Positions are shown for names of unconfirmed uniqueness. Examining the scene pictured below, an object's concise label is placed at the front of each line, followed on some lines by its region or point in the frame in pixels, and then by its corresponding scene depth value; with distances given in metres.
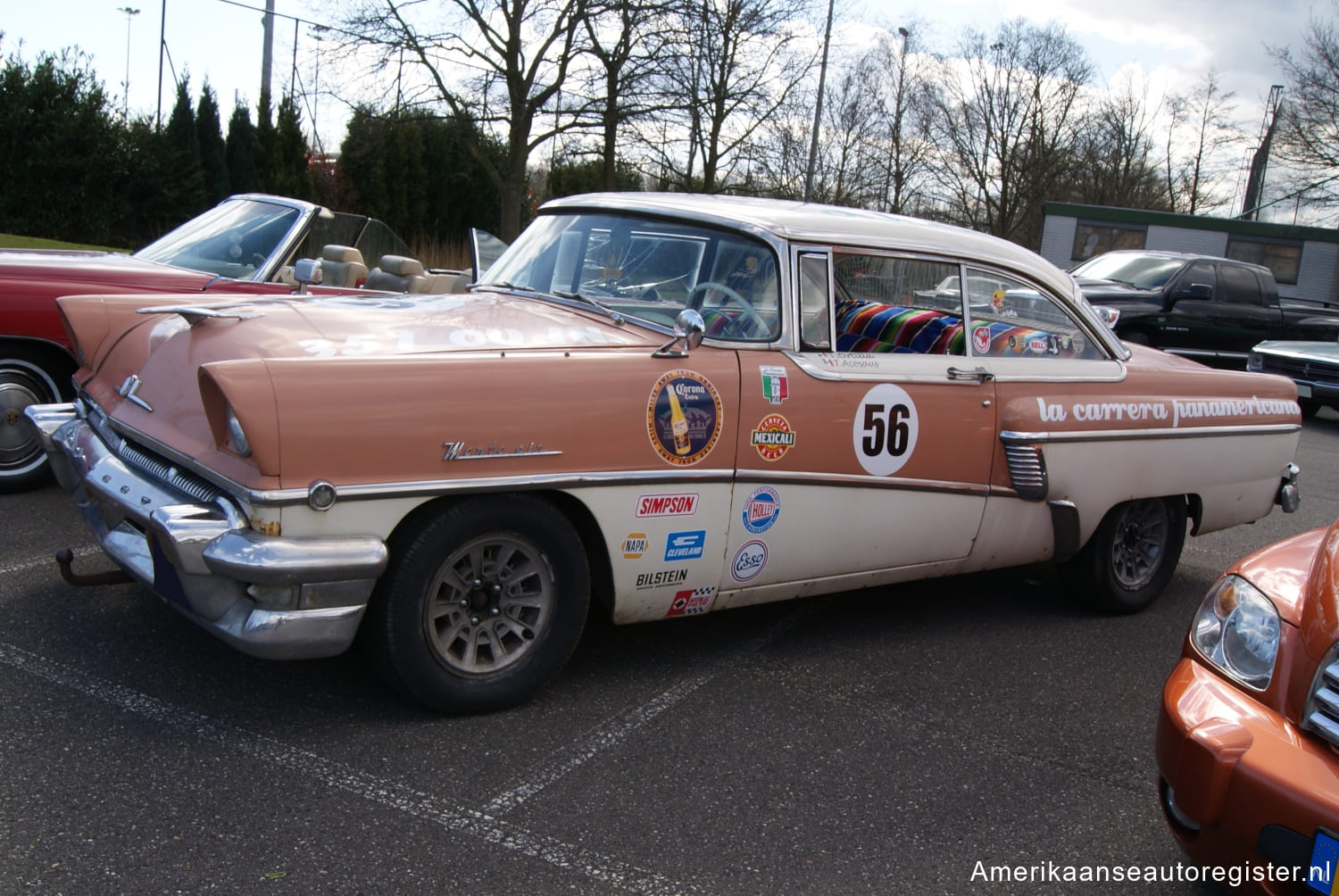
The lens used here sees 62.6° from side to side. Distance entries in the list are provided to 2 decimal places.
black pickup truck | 13.95
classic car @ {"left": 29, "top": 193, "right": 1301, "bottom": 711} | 3.08
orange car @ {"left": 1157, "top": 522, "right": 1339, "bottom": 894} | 2.30
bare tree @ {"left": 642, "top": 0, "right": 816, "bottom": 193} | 24.73
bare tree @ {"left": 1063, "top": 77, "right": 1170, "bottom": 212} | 42.00
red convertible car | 5.61
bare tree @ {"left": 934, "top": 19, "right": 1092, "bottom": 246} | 40.34
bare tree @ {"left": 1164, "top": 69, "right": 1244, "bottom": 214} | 46.88
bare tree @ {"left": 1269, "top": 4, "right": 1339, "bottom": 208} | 32.75
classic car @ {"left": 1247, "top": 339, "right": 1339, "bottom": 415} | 13.05
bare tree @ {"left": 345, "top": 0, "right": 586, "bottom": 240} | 24.19
